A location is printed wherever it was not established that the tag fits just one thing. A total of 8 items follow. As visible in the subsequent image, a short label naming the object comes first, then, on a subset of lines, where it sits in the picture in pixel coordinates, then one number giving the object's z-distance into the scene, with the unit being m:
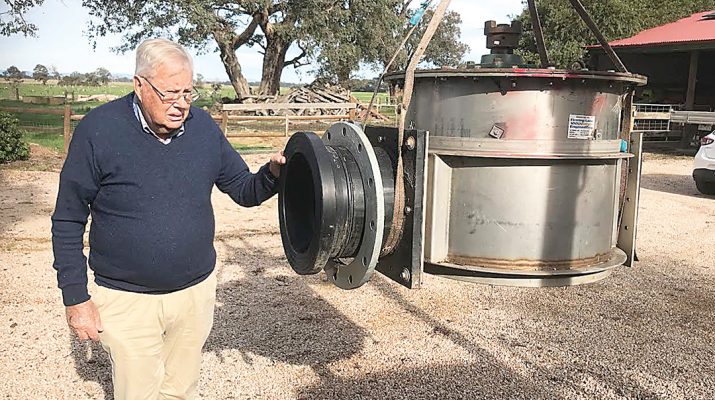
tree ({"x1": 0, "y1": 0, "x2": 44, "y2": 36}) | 14.23
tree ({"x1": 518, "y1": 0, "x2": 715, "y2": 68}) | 28.38
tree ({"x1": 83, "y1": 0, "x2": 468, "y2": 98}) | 28.44
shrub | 14.25
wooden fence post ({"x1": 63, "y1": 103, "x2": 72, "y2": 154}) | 15.68
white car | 11.50
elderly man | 2.54
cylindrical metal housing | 2.55
